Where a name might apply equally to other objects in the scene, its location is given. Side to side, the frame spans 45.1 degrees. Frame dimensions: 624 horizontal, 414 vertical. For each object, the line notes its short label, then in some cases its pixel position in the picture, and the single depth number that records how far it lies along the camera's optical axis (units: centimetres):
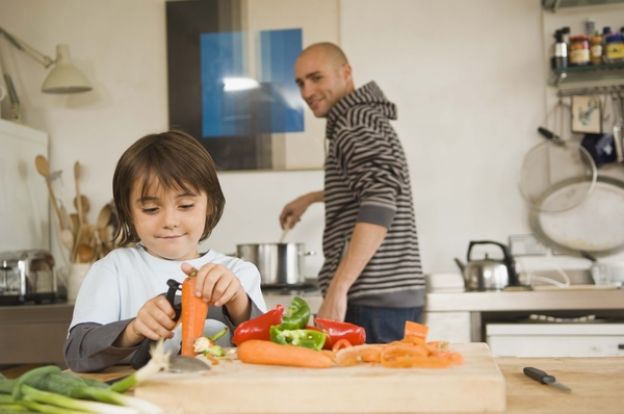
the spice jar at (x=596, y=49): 257
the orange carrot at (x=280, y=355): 91
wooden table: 82
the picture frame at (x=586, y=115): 263
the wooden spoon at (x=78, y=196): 280
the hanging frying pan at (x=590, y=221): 260
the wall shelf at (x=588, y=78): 258
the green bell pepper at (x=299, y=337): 99
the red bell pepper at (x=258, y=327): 105
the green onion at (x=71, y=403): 77
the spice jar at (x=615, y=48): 255
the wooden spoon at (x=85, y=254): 264
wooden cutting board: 82
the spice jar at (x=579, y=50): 256
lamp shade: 275
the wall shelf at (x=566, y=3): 261
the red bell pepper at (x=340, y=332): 106
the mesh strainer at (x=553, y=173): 262
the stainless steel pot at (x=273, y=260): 242
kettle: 234
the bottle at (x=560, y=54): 257
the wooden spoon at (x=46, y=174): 281
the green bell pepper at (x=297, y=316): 103
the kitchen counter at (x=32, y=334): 227
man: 191
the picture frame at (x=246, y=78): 279
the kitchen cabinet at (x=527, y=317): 219
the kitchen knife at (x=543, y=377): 90
